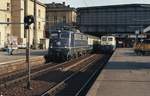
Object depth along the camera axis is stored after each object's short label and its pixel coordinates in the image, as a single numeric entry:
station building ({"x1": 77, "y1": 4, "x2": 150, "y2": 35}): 80.95
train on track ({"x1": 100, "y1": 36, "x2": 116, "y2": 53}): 45.94
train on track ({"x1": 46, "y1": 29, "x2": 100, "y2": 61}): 27.99
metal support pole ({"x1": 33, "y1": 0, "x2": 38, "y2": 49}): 40.72
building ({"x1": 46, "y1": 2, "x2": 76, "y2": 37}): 84.21
